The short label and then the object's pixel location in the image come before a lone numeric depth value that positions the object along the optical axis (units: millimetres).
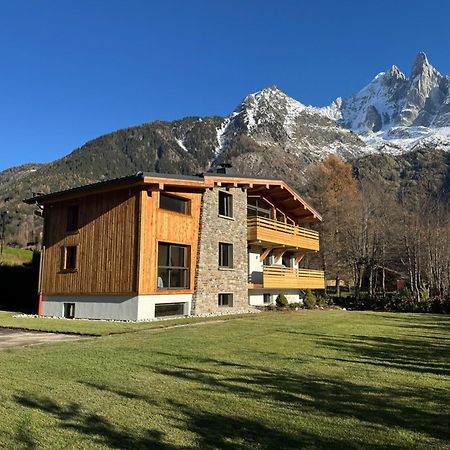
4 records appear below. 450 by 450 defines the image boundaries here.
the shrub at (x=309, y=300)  27953
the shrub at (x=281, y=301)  25984
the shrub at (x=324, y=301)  30188
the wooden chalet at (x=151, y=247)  18625
